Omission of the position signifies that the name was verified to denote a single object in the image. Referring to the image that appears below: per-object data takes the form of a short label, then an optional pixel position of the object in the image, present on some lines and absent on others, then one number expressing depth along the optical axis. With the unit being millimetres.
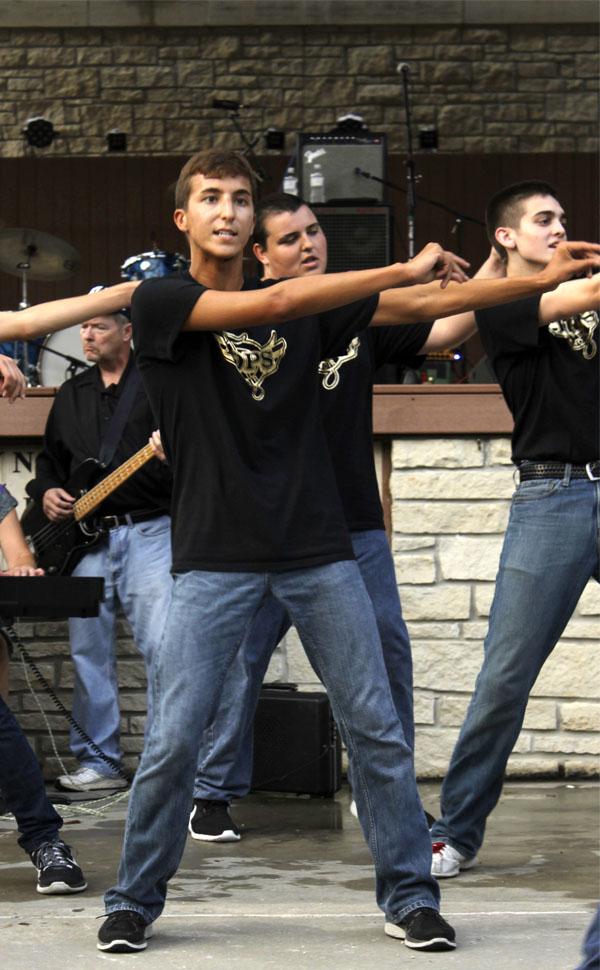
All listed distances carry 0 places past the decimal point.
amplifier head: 19250
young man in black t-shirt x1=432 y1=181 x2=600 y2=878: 8852
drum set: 17562
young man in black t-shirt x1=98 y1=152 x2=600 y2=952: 7535
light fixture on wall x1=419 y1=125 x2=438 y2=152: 27187
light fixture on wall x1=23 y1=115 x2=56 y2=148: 27094
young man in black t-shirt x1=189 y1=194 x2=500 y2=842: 10062
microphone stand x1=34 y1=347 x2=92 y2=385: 18125
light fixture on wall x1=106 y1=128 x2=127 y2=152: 27406
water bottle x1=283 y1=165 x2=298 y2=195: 21594
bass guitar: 13070
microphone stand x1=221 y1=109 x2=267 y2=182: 25900
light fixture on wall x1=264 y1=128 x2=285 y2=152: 27156
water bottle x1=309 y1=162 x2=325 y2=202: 19203
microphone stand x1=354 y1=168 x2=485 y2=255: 19266
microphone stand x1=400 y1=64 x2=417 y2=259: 22828
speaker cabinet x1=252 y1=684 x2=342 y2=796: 12187
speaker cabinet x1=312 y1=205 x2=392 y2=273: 17953
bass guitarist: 12852
